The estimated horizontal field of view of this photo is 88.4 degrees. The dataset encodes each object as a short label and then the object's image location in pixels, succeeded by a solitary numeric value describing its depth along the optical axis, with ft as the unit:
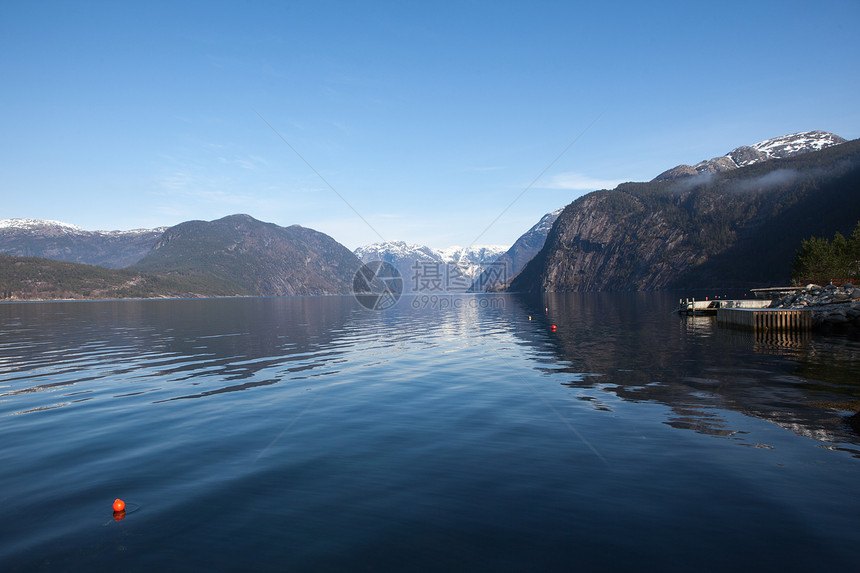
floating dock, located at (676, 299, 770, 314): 297.82
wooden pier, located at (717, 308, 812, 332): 184.65
